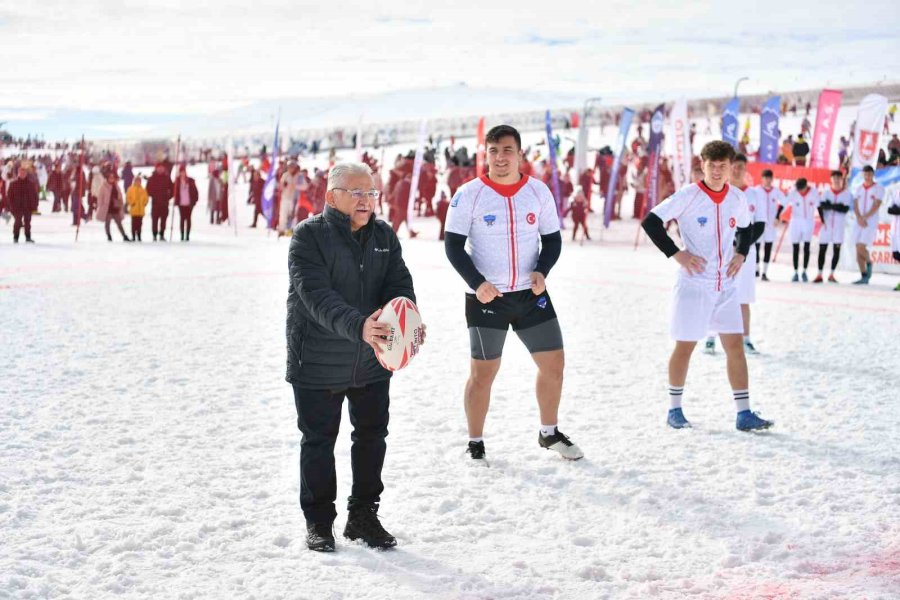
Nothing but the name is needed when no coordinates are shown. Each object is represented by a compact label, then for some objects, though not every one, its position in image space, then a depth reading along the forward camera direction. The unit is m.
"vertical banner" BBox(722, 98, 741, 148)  20.70
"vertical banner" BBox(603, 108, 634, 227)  23.67
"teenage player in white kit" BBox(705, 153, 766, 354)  6.52
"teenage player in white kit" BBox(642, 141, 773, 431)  5.72
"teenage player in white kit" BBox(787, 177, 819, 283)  15.09
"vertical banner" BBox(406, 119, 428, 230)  22.31
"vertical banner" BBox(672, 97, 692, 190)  19.12
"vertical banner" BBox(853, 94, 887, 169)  16.72
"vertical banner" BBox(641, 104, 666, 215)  20.98
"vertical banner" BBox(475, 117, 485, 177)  25.48
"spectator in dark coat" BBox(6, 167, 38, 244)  19.09
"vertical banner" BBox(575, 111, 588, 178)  30.02
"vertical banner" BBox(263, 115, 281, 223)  25.31
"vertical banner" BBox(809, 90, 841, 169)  19.47
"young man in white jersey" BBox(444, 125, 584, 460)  4.94
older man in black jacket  3.70
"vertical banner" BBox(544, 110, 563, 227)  23.59
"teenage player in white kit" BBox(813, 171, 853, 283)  14.53
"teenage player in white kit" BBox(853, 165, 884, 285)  14.48
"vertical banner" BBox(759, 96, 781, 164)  20.67
